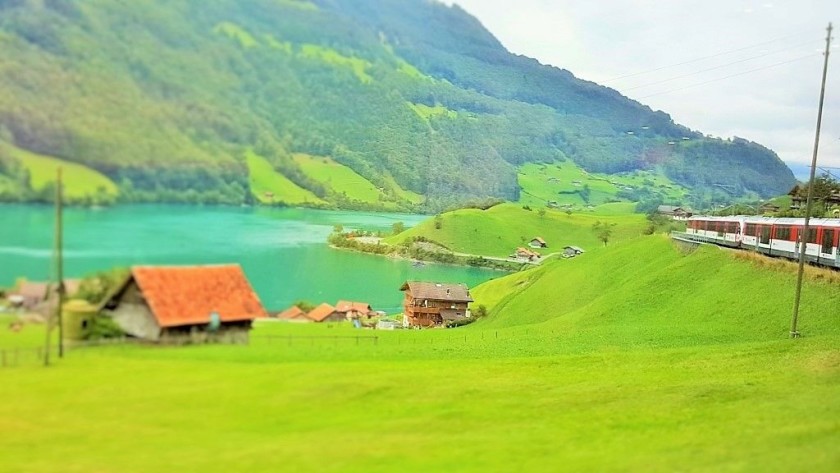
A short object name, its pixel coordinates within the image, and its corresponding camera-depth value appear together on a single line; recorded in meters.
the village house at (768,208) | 53.40
